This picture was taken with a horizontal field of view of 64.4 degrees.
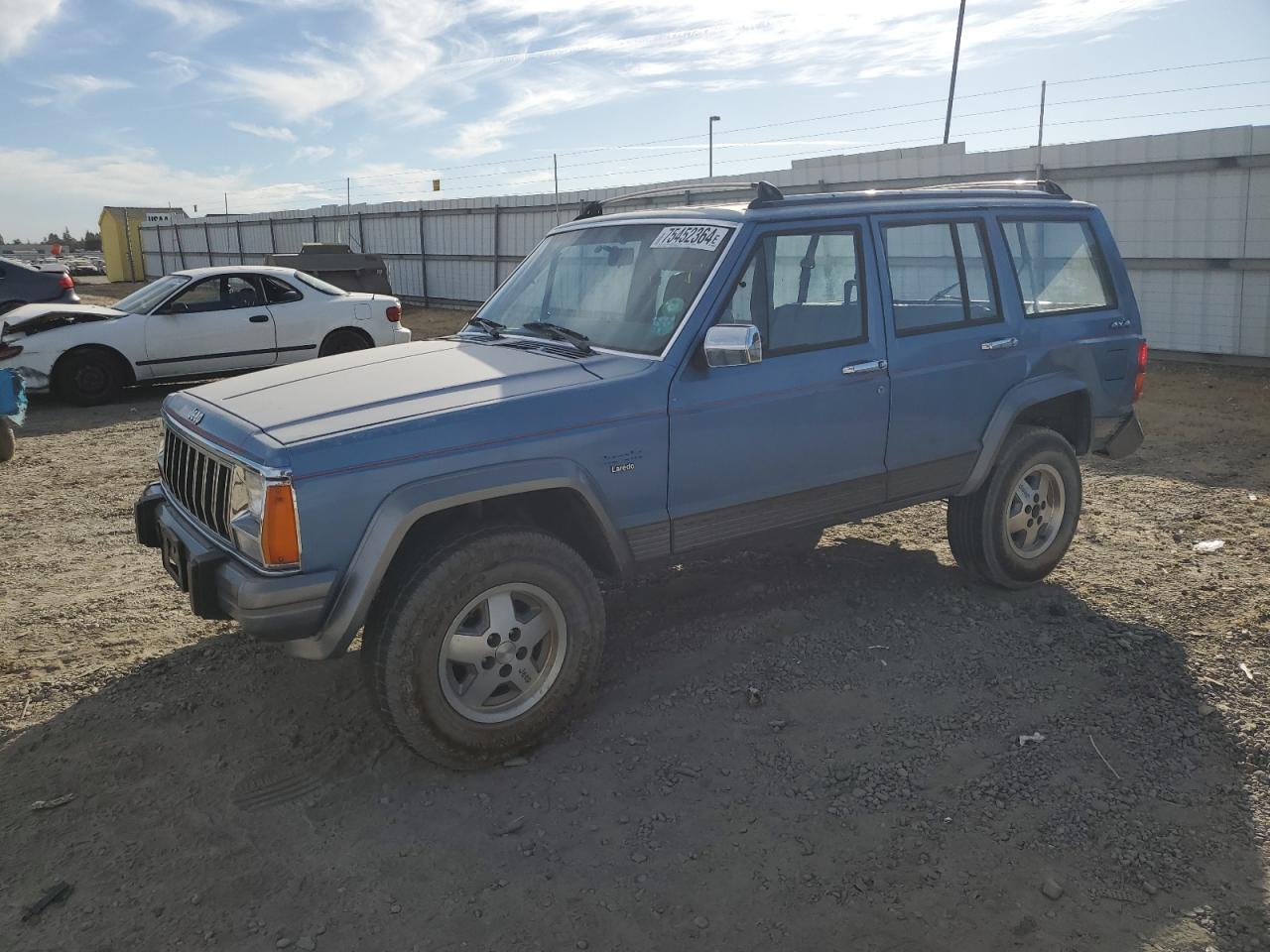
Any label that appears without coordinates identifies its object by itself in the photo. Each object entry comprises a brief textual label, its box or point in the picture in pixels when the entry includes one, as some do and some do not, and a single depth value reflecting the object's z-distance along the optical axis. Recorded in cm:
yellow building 3969
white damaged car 1089
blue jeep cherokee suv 336
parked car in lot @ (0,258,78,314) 1470
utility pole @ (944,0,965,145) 2163
